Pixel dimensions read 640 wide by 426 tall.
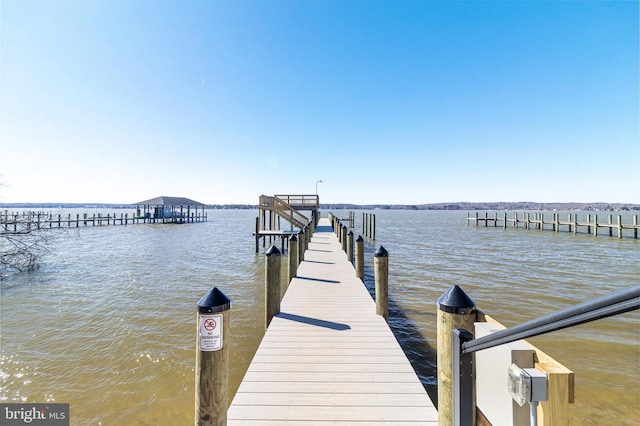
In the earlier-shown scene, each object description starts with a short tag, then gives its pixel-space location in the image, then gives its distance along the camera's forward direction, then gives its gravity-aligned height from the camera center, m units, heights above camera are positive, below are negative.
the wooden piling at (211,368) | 2.65 -1.42
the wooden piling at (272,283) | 5.77 -1.38
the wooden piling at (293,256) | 8.78 -1.24
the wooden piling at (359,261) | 8.47 -1.32
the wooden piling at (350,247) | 11.12 -1.19
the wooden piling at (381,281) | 5.66 -1.35
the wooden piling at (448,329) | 2.36 -0.96
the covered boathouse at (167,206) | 48.19 +1.98
